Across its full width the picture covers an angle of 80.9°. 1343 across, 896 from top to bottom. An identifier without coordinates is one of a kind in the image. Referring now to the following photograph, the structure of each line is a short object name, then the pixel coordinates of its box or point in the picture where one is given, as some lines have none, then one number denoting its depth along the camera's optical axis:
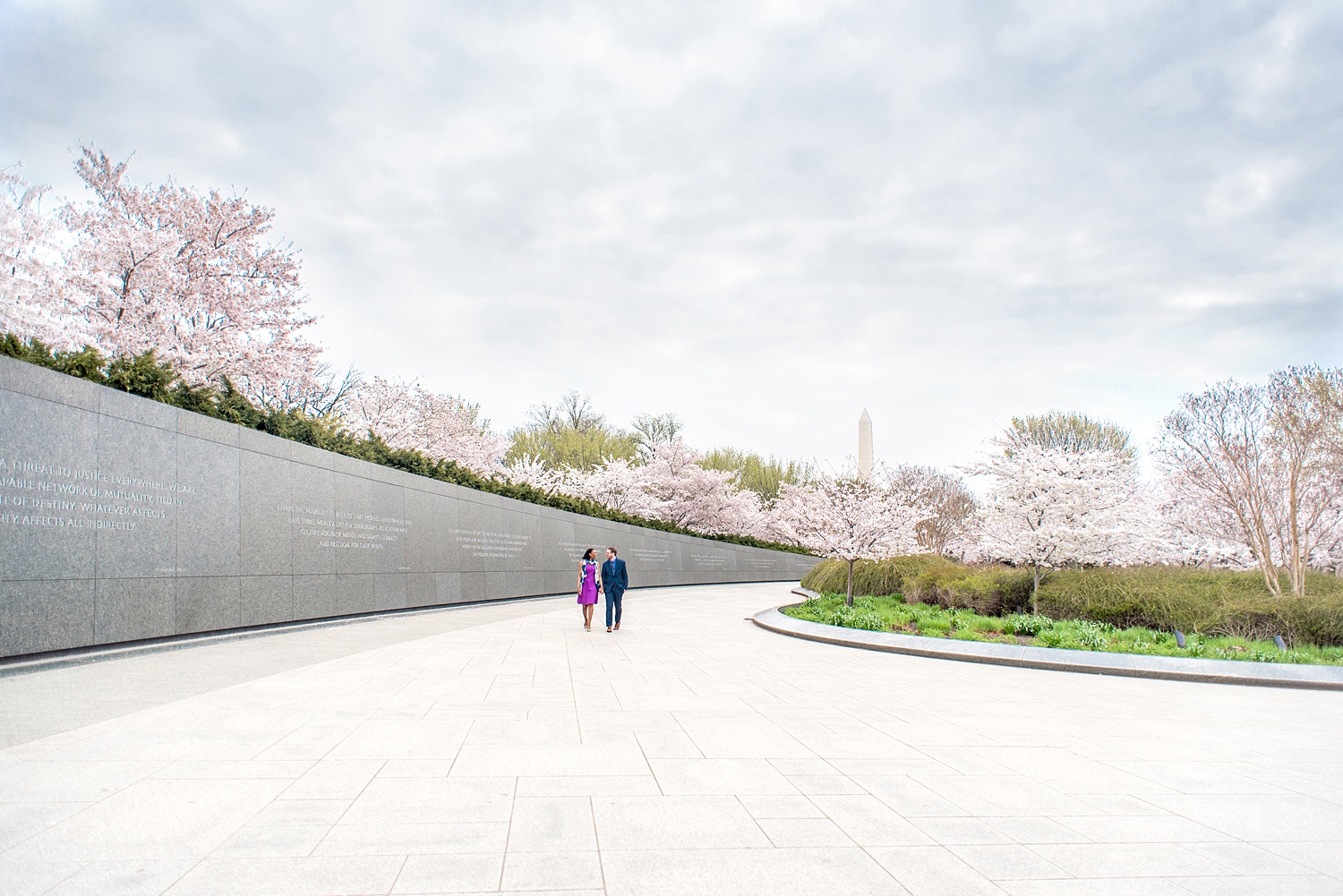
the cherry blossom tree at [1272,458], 20.08
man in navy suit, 14.99
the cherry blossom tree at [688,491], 45.16
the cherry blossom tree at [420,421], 34.91
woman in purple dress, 14.80
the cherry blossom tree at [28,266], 17.58
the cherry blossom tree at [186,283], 19.88
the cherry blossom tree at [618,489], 42.91
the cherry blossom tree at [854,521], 20.14
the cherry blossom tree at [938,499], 48.31
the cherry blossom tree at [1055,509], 16.52
